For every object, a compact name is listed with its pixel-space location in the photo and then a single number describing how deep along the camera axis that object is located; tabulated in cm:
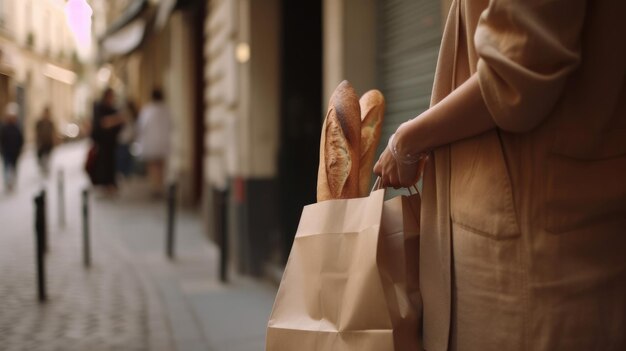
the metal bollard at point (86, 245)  816
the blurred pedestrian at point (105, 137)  1528
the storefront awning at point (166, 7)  1085
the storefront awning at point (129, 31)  1454
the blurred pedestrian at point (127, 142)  1826
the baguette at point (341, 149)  204
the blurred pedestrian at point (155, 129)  1472
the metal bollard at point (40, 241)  626
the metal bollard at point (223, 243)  717
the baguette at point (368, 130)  214
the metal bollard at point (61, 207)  1158
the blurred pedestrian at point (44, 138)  2152
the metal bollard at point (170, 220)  863
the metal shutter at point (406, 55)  422
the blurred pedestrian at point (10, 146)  1767
